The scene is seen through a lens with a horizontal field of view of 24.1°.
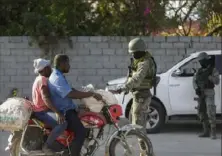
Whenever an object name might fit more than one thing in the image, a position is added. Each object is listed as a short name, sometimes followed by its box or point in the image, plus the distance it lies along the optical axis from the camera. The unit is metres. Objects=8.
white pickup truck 10.77
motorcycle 6.43
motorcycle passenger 6.29
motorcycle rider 6.30
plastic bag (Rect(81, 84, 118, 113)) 6.46
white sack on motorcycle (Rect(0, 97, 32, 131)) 6.27
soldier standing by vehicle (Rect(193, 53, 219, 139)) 9.89
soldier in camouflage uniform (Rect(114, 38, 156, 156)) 6.84
